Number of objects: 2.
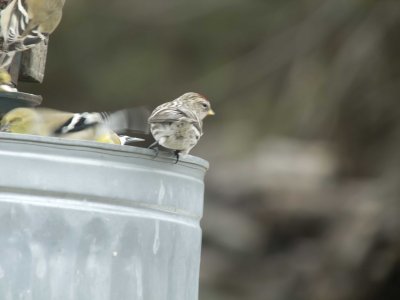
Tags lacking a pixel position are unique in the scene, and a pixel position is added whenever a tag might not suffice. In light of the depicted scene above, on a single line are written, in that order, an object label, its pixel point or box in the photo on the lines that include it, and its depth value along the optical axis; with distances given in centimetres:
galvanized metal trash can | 575
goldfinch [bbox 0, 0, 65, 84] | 890
